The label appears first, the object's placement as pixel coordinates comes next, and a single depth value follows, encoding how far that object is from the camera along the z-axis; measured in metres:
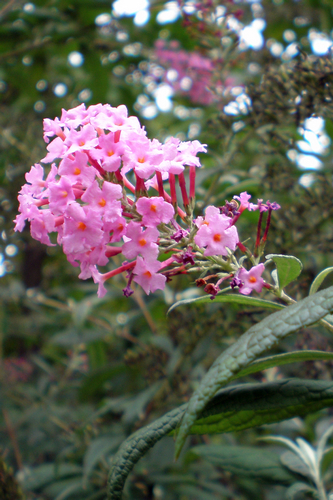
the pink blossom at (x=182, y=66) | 0.52
